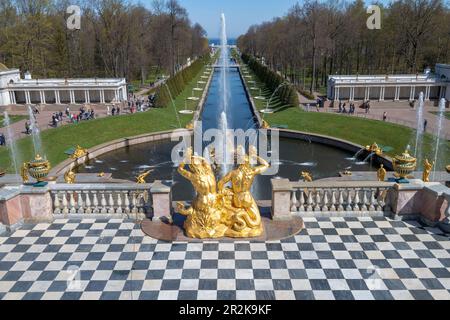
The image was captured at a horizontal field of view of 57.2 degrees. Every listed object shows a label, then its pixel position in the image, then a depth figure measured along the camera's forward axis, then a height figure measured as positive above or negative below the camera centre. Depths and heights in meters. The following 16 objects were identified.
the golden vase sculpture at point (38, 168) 13.38 -3.50
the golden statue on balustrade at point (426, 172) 14.07 -4.11
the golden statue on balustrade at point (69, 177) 18.03 -5.15
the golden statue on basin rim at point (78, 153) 26.90 -6.16
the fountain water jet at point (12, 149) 28.48 -6.78
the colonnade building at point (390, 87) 52.72 -4.69
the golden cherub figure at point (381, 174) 16.47 -4.84
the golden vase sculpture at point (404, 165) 13.46 -3.70
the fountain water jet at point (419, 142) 29.23 -7.05
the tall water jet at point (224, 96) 18.11 -5.27
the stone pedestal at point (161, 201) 13.27 -4.59
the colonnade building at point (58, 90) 54.34 -4.27
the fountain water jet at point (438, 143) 27.37 -7.01
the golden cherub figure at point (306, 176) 19.62 -5.78
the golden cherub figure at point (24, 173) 14.48 -3.92
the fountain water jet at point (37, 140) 32.05 -6.62
